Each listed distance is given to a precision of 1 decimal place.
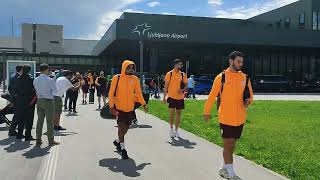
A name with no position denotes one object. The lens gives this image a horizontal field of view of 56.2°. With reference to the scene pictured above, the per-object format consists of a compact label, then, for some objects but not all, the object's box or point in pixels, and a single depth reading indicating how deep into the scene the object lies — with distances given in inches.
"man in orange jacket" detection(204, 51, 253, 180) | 162.2
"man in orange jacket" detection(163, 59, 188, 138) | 262.8
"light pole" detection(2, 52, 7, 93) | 674.8
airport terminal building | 1033.6
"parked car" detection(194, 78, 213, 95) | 968.0
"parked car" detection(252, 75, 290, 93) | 1098.4
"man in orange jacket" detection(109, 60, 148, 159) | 204.1
